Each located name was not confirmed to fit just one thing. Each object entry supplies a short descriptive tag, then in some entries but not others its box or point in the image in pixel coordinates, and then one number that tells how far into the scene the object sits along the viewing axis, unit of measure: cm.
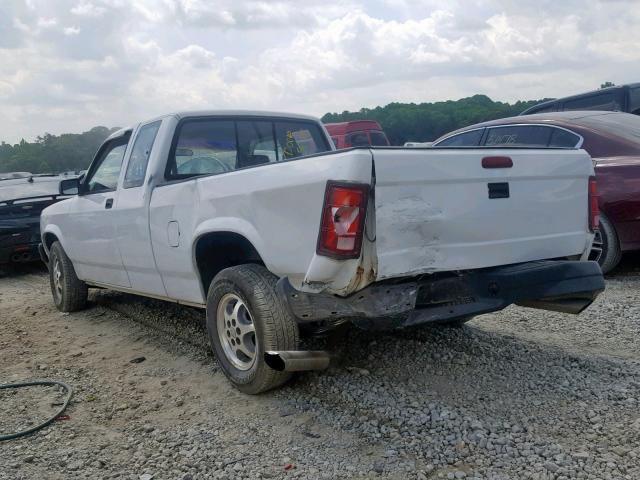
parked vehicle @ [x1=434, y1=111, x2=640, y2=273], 591
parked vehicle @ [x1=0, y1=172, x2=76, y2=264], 870
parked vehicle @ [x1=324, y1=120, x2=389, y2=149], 1684
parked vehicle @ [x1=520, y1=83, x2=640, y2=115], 878
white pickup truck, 308
